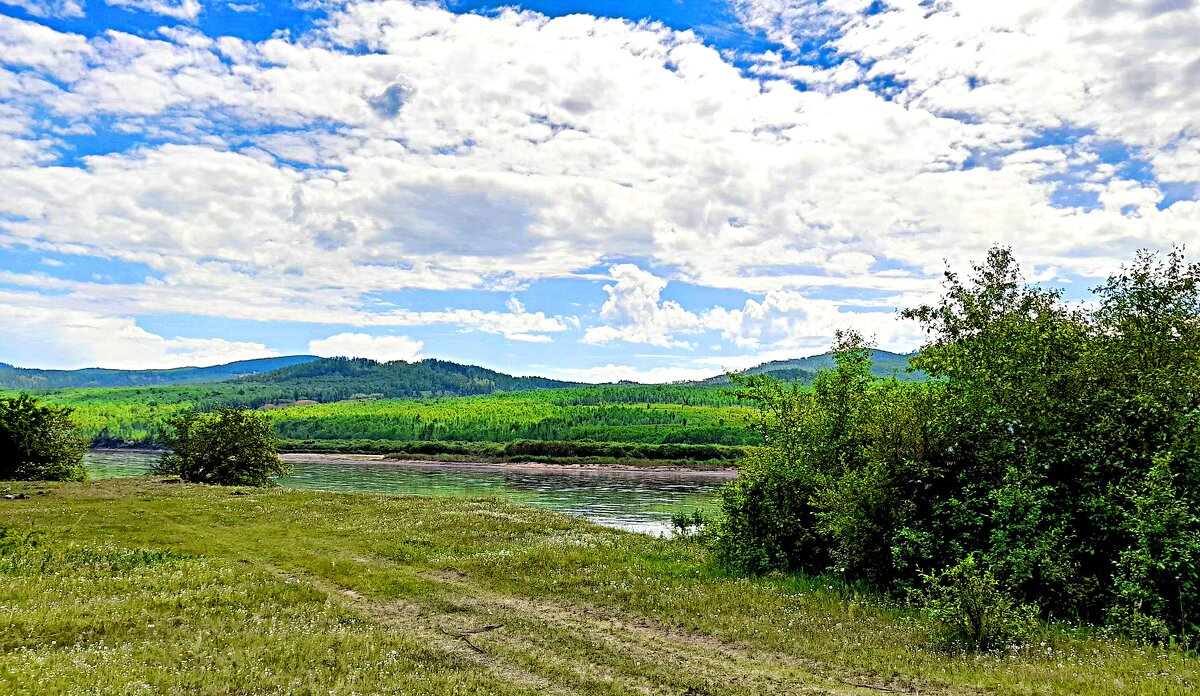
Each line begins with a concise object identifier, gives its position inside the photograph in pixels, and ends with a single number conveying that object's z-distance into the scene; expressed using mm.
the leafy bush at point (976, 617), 15961
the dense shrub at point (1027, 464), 17938
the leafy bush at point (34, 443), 57969
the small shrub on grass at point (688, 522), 31453
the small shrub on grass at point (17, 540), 24016
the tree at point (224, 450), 70625
